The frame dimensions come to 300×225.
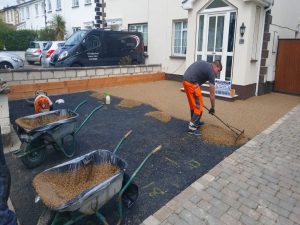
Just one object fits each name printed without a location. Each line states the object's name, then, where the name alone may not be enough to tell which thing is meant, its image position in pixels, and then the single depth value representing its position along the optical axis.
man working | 5.61
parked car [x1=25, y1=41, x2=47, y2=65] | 19.97
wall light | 8.94
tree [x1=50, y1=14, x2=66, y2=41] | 24.66
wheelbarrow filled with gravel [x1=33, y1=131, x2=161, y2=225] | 2.43
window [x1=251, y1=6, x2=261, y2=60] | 9.43
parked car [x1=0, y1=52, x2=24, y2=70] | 12.64
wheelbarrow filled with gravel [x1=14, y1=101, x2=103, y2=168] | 3.92
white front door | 9.38
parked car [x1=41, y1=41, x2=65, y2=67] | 14.50
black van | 11.20
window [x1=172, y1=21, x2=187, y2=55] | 12.80
